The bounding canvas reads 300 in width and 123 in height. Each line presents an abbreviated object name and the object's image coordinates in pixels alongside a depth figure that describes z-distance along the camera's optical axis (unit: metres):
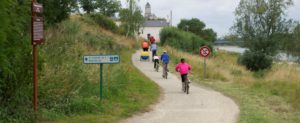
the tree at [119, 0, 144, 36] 57.12
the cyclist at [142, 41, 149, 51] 36.02
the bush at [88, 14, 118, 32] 57.58
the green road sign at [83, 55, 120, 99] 14.38
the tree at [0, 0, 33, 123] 9.51
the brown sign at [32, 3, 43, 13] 10.45
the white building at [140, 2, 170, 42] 113.71
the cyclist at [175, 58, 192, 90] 19.97
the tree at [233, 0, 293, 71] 66.97
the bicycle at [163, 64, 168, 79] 25.97
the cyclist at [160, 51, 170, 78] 25.81
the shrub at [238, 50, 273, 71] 47.12
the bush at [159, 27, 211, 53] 65.56
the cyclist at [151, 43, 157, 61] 33.43
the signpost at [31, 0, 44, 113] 10.43
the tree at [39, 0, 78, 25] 22.44
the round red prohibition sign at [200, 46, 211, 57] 27.16
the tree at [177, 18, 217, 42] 126.20
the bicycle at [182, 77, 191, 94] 19.63
